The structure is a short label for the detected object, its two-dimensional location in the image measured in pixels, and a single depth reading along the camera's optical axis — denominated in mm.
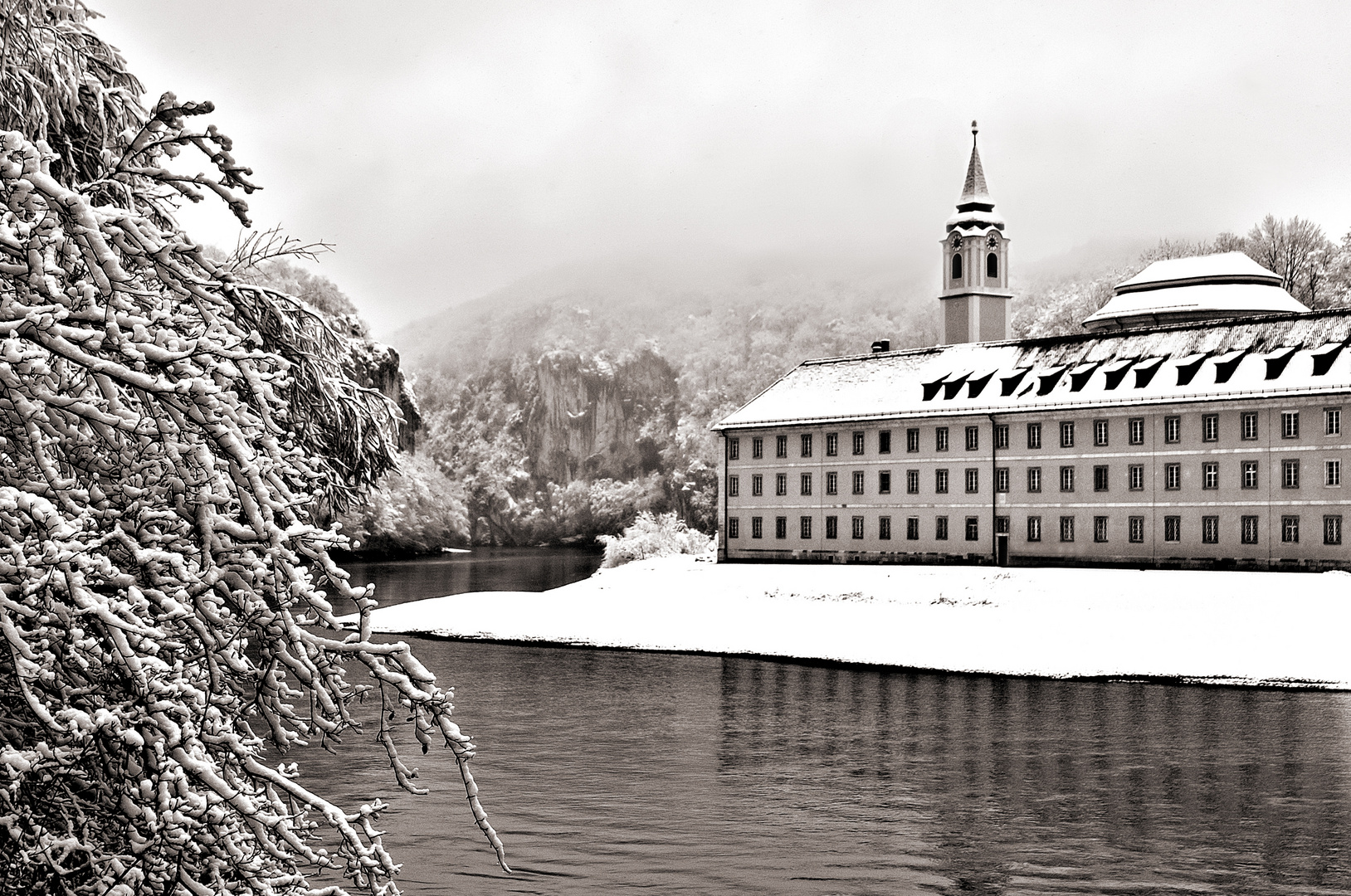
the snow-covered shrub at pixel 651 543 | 84125
